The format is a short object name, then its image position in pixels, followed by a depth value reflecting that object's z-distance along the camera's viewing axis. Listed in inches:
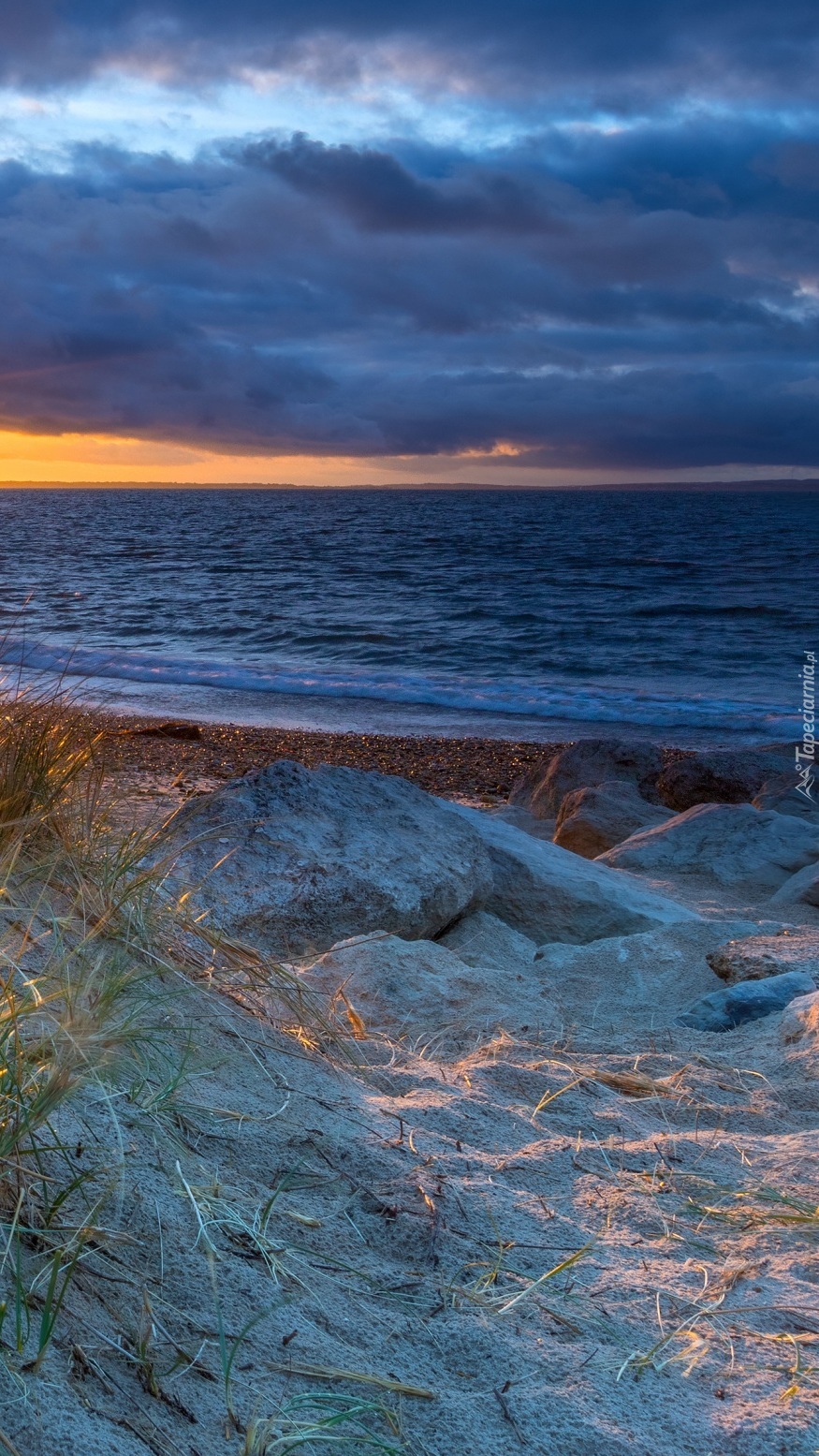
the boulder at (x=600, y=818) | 286.0
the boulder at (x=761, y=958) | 140.0
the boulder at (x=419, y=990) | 122.3
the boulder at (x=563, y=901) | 182.2
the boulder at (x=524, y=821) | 308.8
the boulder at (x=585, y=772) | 341.1
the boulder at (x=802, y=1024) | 110.3
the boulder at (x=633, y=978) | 130.1
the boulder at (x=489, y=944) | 161.0
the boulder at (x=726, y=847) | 240.8
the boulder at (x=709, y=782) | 339.0
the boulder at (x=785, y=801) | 300.2
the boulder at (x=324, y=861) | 154.9
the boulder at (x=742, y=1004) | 124.0
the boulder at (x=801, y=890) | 209.8
